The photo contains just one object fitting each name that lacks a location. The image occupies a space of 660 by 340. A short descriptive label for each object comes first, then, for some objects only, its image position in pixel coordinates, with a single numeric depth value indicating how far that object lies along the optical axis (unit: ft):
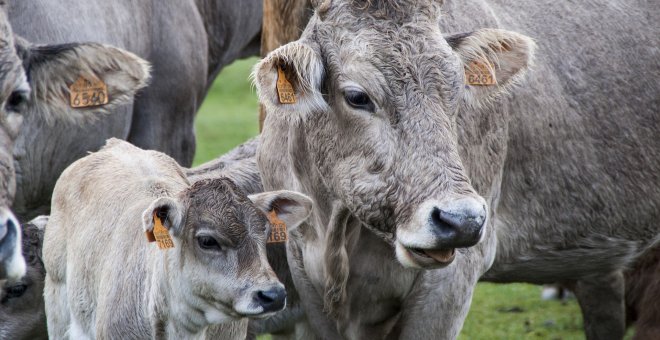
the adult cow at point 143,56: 55.21
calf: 41.42
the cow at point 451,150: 38.91
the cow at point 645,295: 53.26
